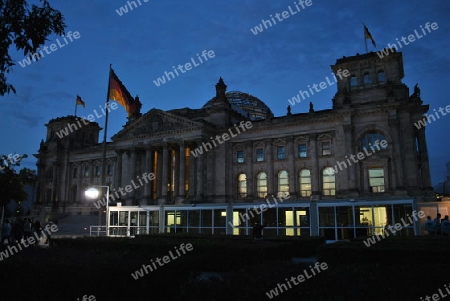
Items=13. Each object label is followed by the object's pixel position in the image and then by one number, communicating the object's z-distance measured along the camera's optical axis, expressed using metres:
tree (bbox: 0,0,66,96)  11.66
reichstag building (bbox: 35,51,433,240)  42.13
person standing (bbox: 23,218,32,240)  33.56
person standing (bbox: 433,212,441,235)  28.50
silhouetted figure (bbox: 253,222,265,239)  25.88
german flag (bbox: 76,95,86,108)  58.89
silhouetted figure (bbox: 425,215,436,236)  28.94
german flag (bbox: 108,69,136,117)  37.47
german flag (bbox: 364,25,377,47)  48.71
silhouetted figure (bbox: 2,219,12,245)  28.21
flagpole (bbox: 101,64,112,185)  33.13
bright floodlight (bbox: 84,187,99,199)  30.86
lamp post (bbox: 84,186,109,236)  30.86
